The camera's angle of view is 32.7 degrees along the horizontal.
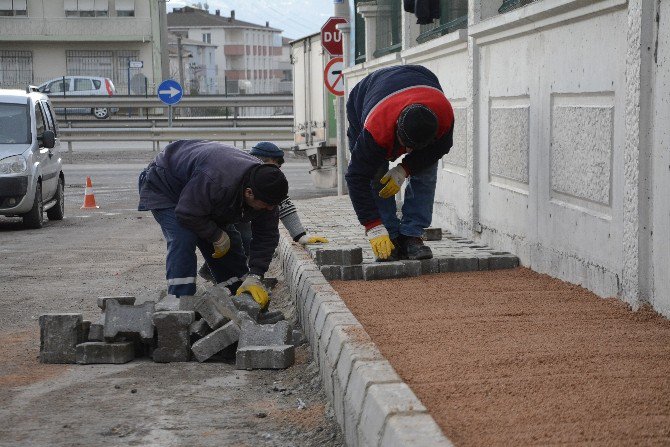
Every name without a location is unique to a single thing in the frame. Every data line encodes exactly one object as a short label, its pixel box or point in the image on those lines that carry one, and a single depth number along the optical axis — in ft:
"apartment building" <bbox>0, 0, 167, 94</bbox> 222.69
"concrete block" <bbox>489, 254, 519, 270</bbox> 28.09
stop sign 64.13
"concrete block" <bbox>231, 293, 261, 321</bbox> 24.07
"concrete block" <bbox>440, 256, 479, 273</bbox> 27.94
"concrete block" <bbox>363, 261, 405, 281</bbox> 27.04
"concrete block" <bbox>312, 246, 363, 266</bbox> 27.45
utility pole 250.47
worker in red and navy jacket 26.37
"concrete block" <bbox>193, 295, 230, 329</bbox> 22.59
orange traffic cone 61.00
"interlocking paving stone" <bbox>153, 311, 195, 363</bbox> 22.56
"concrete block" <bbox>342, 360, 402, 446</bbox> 14.84
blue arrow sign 107.14
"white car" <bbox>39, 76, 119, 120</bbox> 157.38
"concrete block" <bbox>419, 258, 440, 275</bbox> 27.84
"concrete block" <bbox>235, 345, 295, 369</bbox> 21.76
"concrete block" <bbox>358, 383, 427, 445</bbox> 13.34
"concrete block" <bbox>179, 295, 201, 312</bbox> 22.91
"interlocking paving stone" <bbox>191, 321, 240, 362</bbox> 22.34
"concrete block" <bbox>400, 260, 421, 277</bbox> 27.43
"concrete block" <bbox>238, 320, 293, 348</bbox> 22.31
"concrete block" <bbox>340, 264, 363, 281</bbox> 27.30
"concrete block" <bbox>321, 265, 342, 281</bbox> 27.27
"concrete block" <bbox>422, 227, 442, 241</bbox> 34.01
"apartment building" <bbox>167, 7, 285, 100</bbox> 430.61
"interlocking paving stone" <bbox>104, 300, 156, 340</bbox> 22.77
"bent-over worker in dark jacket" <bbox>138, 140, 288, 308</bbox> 23.65
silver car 49.08
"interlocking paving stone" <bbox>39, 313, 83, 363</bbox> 22.72
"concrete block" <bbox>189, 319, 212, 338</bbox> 22.84
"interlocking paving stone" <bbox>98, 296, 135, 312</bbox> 24.62
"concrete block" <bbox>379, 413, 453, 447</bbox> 12.01
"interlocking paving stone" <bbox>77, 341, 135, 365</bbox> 22.62
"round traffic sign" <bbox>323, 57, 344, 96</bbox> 61.87
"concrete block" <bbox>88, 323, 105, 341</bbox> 23.24
